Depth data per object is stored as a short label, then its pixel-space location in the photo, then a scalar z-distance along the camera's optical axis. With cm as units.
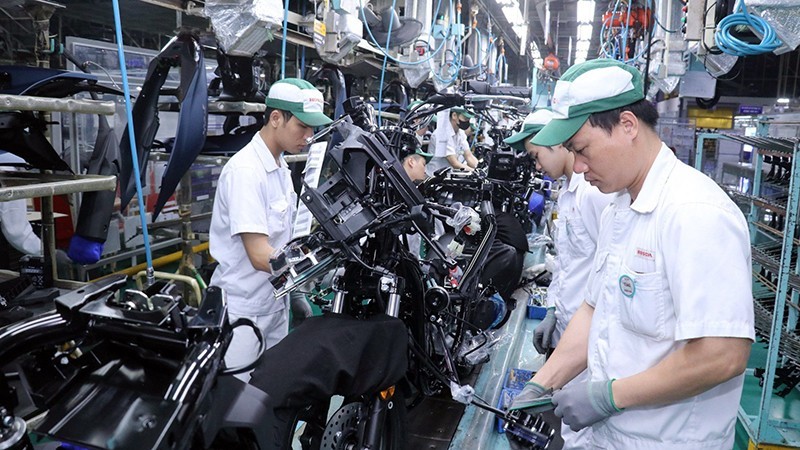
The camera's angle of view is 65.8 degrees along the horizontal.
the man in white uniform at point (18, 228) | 392
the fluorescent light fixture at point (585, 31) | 1193
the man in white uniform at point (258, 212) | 271
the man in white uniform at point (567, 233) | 290
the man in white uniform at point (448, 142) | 784
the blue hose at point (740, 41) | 303
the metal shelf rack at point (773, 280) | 330
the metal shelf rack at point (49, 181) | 219
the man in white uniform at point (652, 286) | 141
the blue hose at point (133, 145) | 238
